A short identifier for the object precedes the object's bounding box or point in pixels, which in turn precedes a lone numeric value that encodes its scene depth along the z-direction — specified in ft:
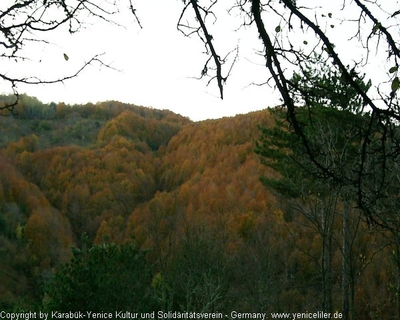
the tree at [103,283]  25.71
